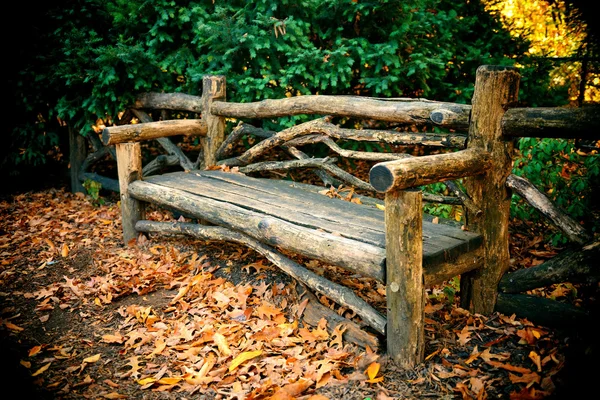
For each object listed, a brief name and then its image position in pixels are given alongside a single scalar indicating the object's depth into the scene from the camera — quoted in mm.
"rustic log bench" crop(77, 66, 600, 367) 2625
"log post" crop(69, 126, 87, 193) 6809
